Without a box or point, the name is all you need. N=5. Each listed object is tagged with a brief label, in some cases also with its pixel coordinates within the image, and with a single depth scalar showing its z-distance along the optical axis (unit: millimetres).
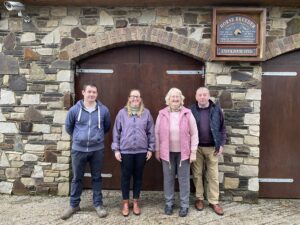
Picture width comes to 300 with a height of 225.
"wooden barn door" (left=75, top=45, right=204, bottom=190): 3318
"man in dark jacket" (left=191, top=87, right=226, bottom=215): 2851
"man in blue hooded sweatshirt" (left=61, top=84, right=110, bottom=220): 2718
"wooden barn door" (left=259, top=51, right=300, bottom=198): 3232
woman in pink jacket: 2713
